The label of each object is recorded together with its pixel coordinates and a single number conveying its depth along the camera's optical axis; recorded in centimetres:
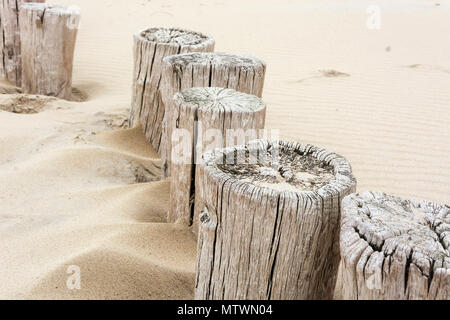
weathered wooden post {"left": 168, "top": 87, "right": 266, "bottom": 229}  273
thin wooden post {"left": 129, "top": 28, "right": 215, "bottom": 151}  399
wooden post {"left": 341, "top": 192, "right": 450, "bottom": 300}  154
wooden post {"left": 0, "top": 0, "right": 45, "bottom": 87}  535
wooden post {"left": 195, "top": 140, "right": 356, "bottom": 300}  186
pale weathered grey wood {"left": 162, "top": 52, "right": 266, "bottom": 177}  332
